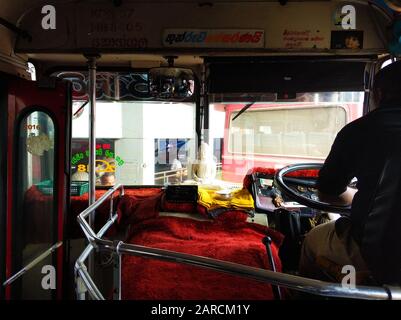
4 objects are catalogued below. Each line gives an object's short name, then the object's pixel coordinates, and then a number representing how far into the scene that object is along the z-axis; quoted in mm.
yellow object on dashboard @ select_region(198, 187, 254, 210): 2590
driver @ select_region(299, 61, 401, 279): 1207
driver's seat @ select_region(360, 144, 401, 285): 1102
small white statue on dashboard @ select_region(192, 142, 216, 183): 2967
